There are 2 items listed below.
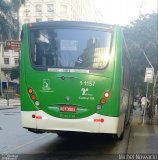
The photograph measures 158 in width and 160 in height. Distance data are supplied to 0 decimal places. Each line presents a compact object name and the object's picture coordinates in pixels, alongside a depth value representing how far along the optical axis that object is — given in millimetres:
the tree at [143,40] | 26453
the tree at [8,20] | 40209
